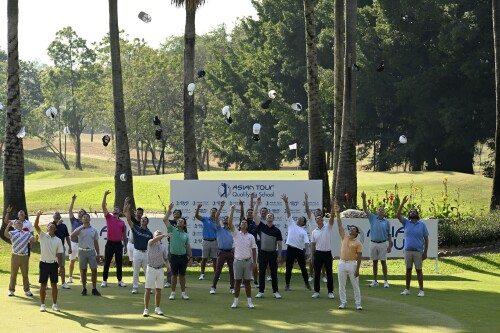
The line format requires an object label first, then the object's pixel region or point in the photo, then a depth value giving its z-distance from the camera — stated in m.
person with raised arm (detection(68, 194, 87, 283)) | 25.99
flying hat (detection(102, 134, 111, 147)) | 34.67
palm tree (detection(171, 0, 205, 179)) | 36.06
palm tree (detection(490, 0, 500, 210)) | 36.06
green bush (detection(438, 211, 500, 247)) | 33.22
